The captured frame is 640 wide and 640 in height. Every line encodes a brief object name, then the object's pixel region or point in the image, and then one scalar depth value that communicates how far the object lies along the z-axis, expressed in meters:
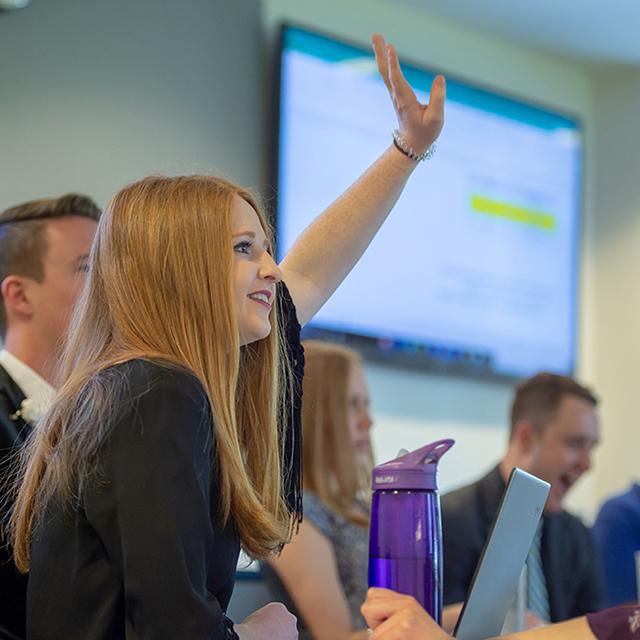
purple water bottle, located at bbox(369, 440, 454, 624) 2.21
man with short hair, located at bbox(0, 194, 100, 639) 3.66
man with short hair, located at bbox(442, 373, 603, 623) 4.70
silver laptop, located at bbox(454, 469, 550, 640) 2.37
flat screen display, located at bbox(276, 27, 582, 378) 5.82
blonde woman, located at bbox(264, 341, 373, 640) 4.25
